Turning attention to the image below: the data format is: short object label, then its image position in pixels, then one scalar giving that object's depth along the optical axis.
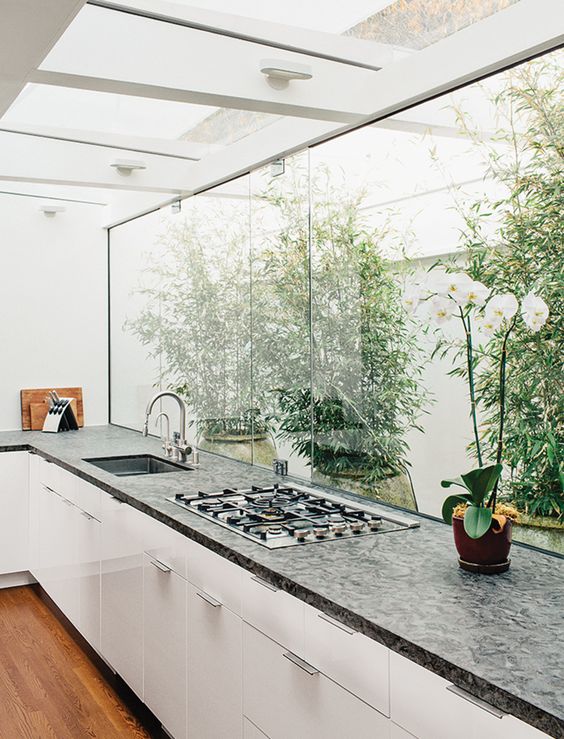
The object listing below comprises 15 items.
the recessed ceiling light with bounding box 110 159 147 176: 3.98
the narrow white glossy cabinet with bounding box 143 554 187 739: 2.65
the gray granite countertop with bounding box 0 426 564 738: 1.40
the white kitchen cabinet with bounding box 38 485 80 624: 3.86
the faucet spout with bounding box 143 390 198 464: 3.78
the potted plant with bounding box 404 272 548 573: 2.01
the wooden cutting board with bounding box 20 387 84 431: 5.24
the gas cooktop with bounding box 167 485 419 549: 2.38
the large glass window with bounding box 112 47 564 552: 2.22
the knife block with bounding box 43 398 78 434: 5.14
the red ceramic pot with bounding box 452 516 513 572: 2.02
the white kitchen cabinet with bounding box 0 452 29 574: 4.63
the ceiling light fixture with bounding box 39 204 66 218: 5.27
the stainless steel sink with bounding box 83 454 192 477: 4.11
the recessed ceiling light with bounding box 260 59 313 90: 2.62
